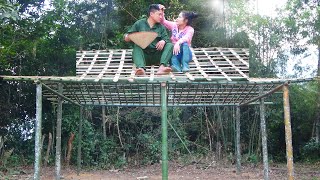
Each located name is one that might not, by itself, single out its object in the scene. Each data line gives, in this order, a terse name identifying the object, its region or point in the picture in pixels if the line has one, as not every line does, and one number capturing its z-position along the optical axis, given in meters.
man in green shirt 5.96
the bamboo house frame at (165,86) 5.24
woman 6.01
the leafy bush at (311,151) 13.37
